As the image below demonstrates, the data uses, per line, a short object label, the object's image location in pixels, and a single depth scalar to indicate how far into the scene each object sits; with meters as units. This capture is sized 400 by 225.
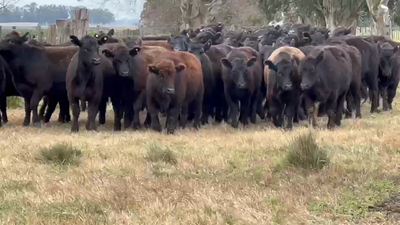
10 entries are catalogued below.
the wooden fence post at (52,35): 23.66
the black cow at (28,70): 15.72
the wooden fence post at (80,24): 22.67
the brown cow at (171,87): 14.42
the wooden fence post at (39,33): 24.14
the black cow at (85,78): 14.61
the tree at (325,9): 42.97
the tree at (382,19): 27.03
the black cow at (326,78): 14.43
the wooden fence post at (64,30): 22.83
